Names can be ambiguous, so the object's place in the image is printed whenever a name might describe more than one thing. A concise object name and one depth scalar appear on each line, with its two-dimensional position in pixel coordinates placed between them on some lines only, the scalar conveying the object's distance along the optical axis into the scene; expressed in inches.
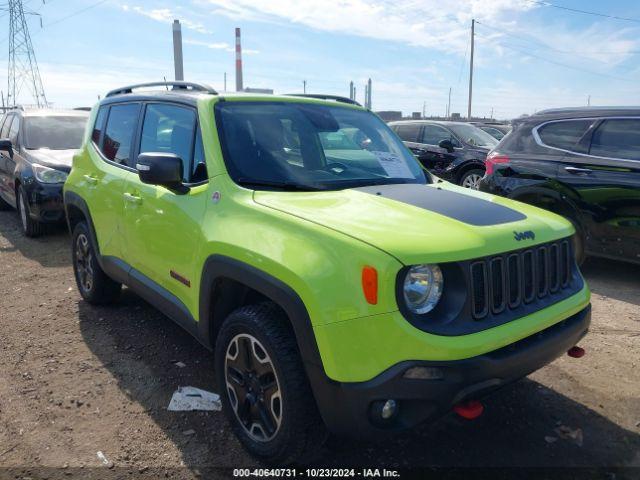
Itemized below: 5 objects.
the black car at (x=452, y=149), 393.4
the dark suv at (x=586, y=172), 207.0
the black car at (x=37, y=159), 278.5
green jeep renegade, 82.8
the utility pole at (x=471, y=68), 1344.7
